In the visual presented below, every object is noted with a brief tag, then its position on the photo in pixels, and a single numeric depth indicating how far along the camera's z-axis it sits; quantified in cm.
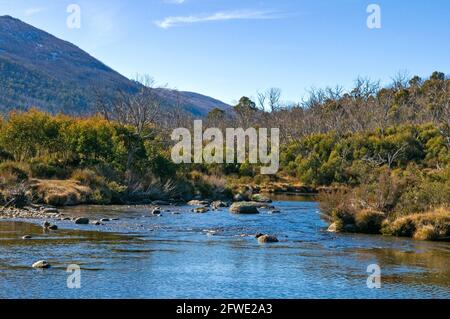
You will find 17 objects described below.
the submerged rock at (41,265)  2183
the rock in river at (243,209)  4555
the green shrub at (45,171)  5384
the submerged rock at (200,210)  4564
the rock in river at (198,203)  5372
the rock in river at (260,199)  5778
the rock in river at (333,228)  3588
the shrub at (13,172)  4701
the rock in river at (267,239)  3025
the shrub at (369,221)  3538
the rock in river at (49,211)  4047
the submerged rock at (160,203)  5372
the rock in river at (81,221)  3531
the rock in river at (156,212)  4375
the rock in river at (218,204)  5097
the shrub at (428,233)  3272
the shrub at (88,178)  5341
